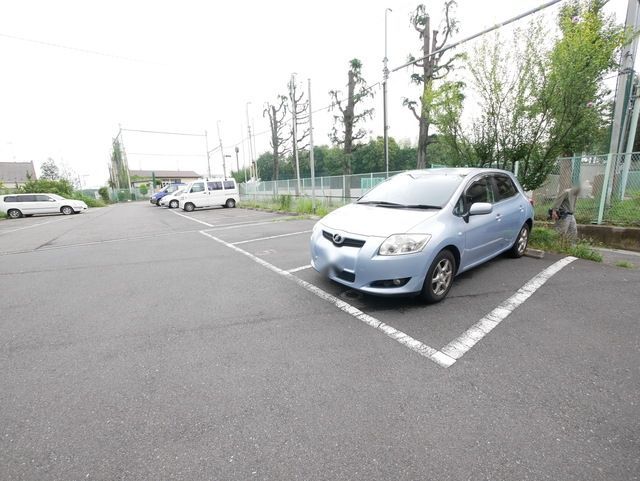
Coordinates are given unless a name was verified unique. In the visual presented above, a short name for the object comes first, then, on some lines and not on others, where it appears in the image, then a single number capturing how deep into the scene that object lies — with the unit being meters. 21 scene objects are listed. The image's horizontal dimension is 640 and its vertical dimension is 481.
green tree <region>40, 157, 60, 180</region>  68.62
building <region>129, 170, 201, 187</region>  80.69
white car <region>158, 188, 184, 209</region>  22.98
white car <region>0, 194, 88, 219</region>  19.73
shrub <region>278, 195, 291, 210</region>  15.58
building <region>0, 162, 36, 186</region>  59.32
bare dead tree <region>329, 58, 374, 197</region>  17.94
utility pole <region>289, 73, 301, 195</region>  15.24
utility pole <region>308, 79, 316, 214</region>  12.77
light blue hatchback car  3.22
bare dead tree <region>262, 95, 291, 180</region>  32.01
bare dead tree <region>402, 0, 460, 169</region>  14.91
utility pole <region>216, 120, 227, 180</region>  30.69
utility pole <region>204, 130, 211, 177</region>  34.43
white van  19.77
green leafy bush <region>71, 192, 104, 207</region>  32.31
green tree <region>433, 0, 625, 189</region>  5.34
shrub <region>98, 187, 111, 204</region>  41.31
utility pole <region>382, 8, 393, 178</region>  18.16
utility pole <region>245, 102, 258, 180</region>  25.36
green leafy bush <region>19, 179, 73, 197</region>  26.03
